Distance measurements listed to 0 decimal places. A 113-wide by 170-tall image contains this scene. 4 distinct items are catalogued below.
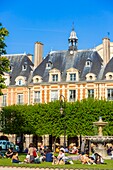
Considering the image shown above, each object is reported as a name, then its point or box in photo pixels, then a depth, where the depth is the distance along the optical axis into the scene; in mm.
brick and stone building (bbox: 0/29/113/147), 58125
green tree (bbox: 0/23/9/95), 34500
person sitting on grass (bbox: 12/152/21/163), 27314
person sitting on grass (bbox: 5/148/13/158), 32344
